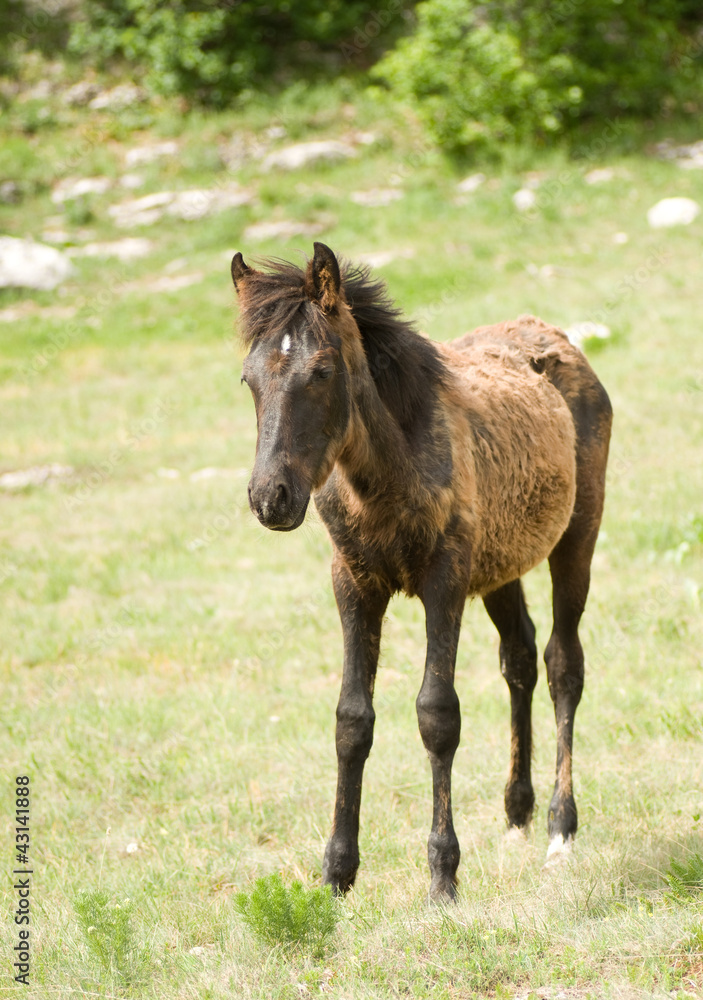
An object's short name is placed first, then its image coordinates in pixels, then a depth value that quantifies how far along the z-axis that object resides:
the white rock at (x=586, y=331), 13.89
